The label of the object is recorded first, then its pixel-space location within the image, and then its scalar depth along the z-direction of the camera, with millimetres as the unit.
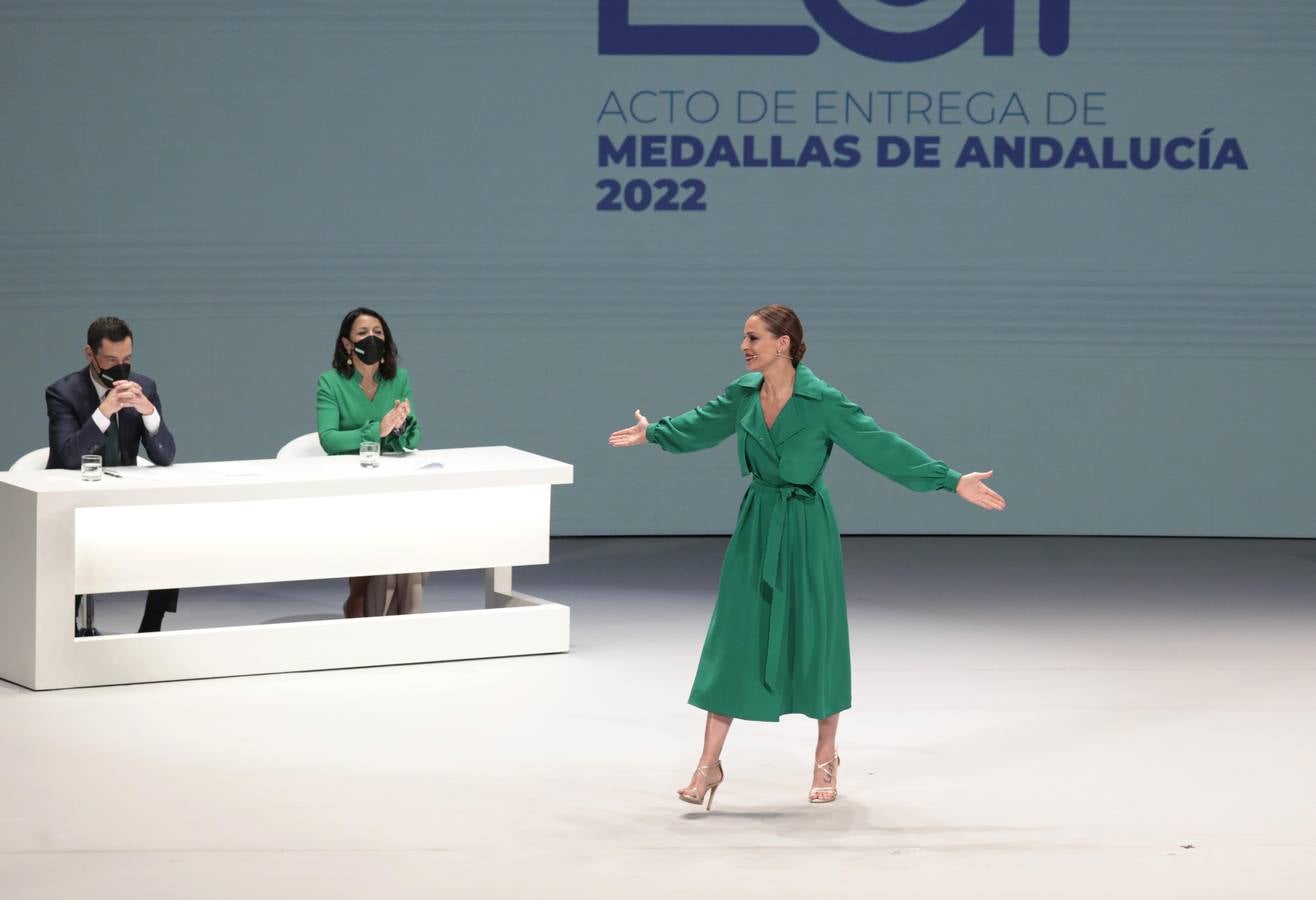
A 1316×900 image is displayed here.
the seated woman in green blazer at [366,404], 15547
